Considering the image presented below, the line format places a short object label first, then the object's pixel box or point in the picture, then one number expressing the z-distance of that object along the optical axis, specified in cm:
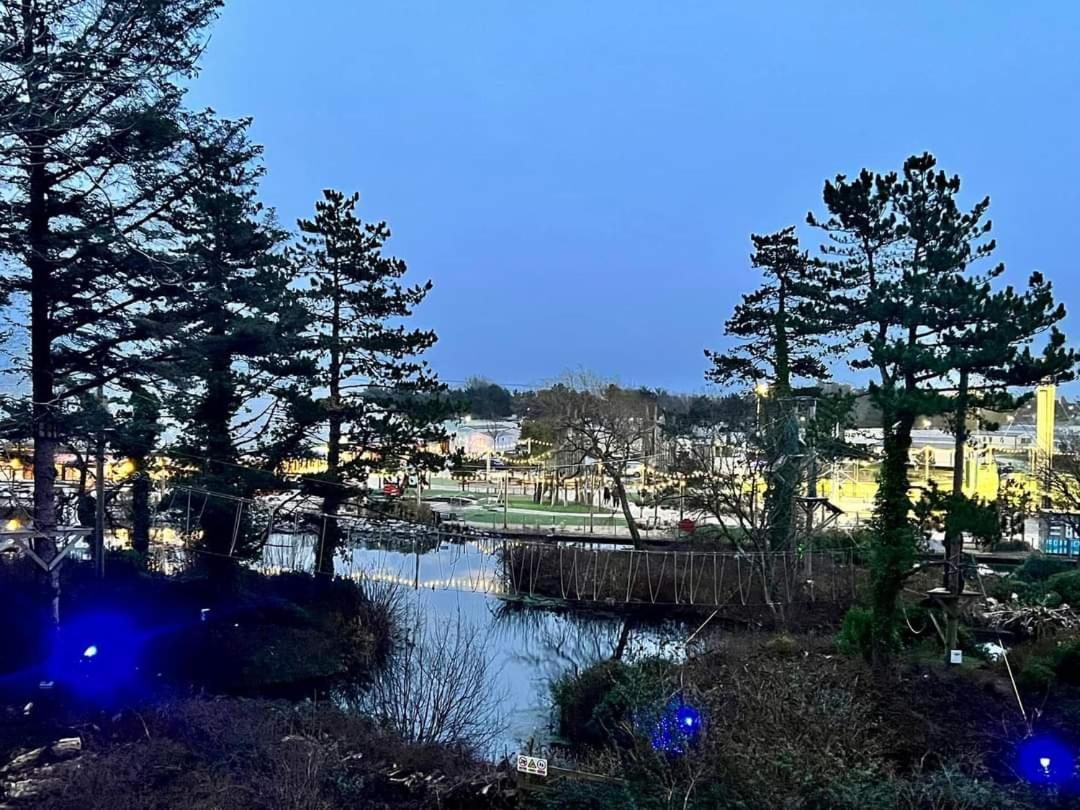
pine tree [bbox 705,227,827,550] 2113
